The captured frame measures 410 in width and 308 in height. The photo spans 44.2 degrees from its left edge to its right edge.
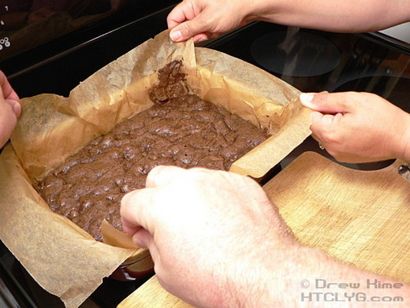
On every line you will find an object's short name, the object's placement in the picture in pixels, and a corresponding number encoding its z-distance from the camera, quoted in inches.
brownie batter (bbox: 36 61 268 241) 34.3
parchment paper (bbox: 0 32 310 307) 26.5
